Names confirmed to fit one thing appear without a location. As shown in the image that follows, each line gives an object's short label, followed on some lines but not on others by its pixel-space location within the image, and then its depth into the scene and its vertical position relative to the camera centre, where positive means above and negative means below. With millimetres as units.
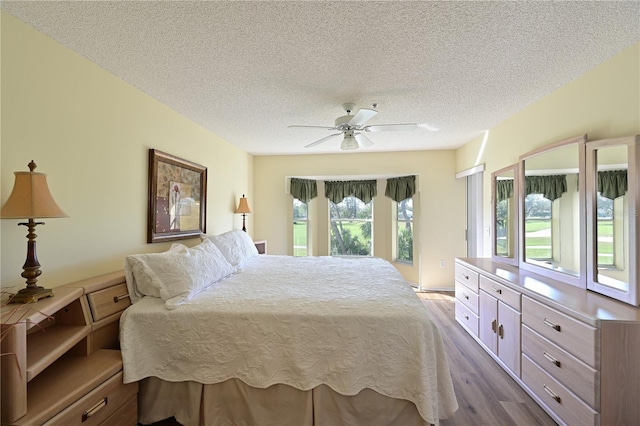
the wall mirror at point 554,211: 2033 +33
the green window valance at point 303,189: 5035 +493
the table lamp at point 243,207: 4176 +129
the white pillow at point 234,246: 2795 -341
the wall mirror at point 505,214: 2797 +14
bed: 1602 -896
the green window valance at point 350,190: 5098 +493
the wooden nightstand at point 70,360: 1129 -759
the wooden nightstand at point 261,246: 4483 -519
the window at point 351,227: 5246 -232
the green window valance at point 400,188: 4723 +494
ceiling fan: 2401 +852
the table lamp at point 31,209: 1311 +30
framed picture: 2523 +183
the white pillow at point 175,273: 1836 -419
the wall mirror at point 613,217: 1635 -13
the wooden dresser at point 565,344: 1429 -835
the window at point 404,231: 4949 -293
